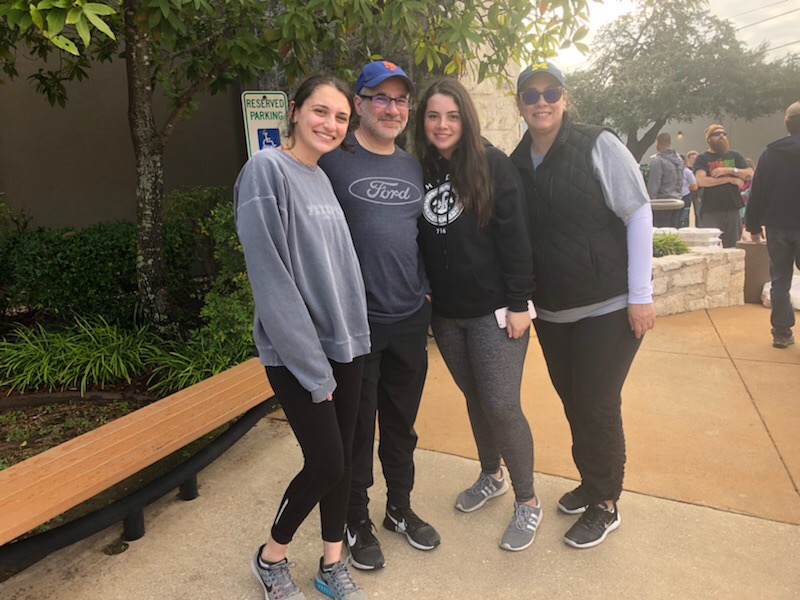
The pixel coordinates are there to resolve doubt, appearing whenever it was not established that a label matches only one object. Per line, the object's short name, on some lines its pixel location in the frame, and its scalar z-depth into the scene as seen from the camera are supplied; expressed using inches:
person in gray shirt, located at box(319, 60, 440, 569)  91.1
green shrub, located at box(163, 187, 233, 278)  215.8
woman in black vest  94.9
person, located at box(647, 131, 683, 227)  352.5
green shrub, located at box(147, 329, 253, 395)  161.8
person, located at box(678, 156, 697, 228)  432.8
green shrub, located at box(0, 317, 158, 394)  166.2
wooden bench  87.9
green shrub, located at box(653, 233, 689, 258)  264.7
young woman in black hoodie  95.4
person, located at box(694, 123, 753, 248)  292.5
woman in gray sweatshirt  77.8
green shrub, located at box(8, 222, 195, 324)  181.2
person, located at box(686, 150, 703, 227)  453.4
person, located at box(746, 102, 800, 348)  195.8
